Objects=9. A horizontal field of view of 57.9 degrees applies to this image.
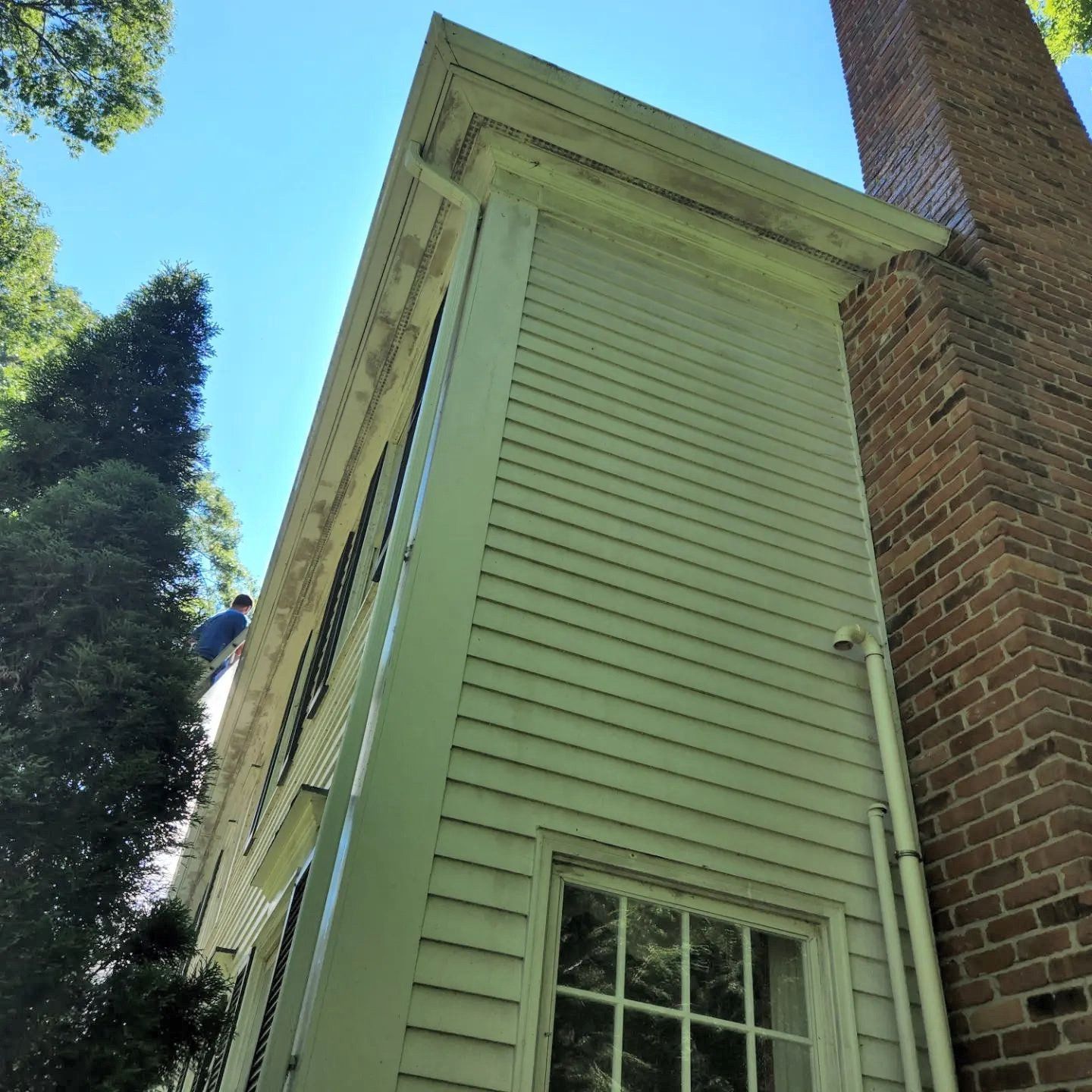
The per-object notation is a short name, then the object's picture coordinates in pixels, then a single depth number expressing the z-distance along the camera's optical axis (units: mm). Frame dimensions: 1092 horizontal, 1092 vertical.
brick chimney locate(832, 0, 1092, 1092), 3141
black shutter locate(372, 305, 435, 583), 5246
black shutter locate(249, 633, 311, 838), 7410
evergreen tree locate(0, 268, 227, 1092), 4352
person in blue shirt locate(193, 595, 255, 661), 10906
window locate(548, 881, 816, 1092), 2955
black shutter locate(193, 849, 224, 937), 9719
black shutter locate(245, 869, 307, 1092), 4035
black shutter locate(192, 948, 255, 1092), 4648
